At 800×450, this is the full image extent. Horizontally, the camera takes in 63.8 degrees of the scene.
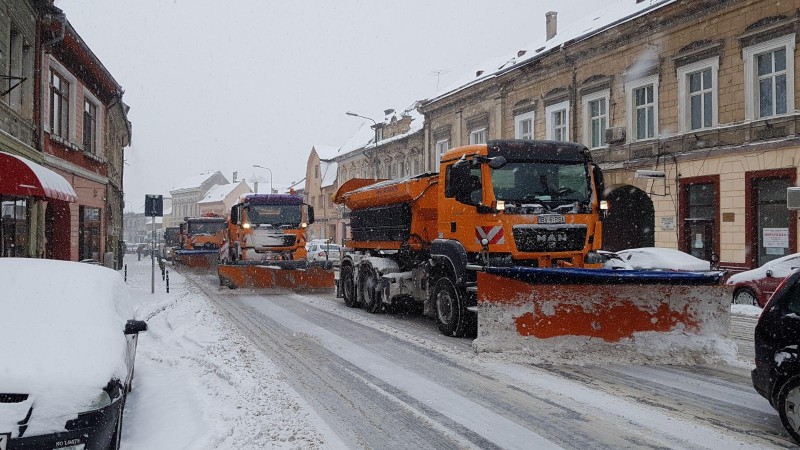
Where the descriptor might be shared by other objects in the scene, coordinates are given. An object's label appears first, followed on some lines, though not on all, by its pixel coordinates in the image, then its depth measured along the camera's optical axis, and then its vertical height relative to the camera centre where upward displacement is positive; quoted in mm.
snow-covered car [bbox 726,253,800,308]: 13117 -990
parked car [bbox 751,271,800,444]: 4828 -937
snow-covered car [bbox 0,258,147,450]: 3660 -801
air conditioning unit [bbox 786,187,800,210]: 14945 +838
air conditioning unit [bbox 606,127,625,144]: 21953 +3397
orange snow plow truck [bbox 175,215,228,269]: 33344 -132
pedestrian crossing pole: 18744 +782
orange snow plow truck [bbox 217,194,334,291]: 20344 +154
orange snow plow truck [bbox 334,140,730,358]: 7848 -455
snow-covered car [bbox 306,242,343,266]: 34125 -1051
